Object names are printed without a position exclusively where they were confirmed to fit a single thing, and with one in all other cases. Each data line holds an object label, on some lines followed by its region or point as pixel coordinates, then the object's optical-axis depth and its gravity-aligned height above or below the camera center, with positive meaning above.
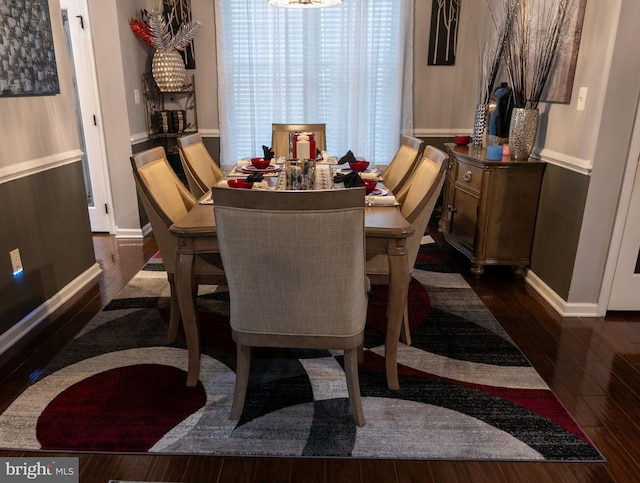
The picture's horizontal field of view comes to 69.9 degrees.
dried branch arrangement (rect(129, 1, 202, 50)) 3.93 +0.58
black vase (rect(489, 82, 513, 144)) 3.49 -0.06
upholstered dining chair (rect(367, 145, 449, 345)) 2.09 -0.47
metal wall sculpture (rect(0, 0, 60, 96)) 2.30 +0.24
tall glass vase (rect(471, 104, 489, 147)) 3.69 -0.16
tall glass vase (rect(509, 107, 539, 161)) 3.02 -0.18
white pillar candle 2.27 -0.23
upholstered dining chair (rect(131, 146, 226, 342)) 2.10 -0.51
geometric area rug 1.74 -1.25
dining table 1.84 -0.62
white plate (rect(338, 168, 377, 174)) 2.92 -0.43
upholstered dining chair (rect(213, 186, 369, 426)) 1.43 -0.54
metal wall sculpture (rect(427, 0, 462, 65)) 4.24 +0.64
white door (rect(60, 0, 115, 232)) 3.71 -0.10
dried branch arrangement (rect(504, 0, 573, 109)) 2.80 +0.36
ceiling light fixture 2.98 +0.62
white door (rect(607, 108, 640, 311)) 2.51 -0.82
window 4.22 +0.26
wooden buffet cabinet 3.09 -0.70
